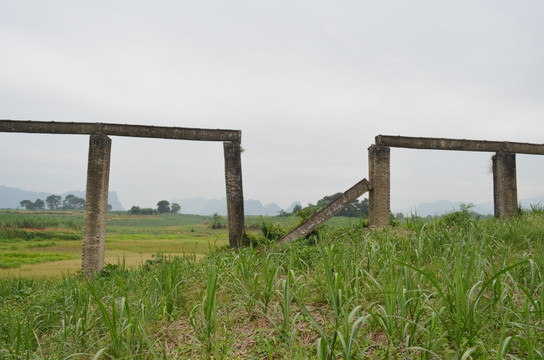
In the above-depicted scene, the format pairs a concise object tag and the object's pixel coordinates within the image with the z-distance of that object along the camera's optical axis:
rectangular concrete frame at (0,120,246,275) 7.65
